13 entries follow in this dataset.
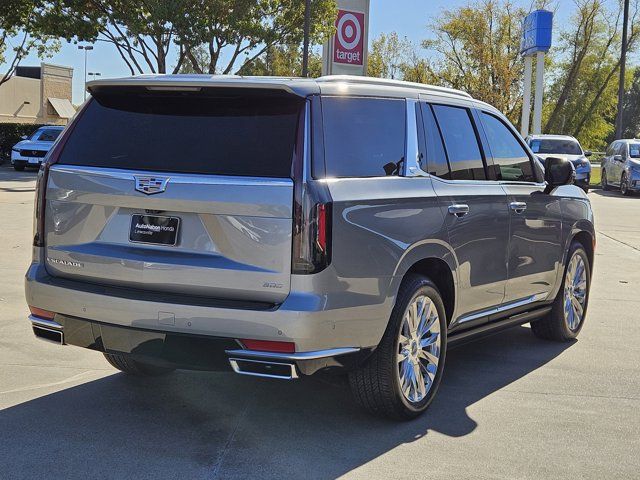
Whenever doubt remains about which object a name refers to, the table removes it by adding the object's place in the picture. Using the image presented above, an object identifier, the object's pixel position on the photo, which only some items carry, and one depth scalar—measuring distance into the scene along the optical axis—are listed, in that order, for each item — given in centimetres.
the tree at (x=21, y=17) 3228
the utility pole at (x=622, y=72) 3684
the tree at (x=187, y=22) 3133
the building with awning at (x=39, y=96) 6956
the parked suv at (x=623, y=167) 2734
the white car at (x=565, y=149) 2467
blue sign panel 3931
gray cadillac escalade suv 404
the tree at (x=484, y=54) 5797
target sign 2523
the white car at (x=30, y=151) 2894
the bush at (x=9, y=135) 3478
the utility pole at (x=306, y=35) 2938
